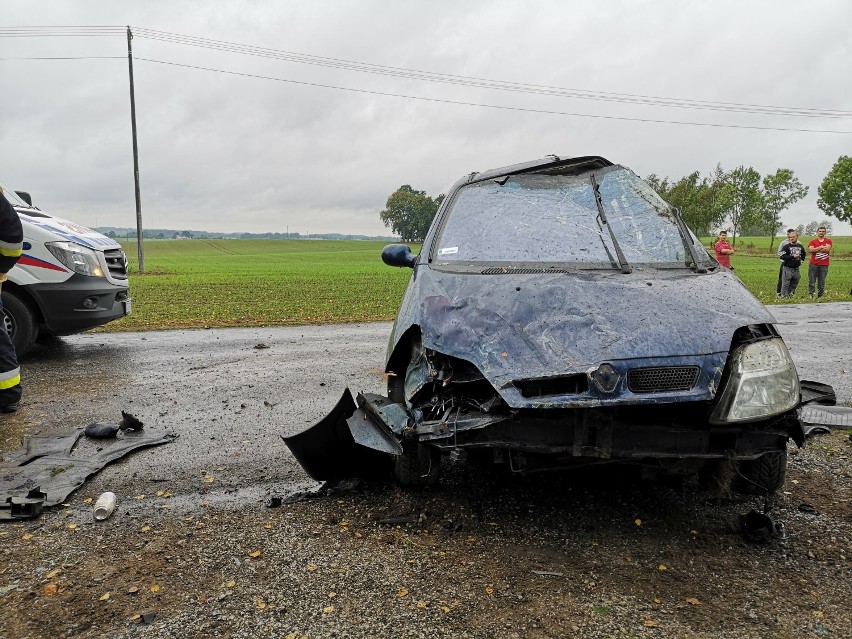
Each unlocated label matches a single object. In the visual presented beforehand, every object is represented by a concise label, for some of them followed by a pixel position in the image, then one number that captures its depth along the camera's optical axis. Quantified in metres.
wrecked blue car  2.87
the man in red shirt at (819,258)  17.52
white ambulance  7.41
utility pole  31.56
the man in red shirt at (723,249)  15.55
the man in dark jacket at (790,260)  16.95
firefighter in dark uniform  5.30
